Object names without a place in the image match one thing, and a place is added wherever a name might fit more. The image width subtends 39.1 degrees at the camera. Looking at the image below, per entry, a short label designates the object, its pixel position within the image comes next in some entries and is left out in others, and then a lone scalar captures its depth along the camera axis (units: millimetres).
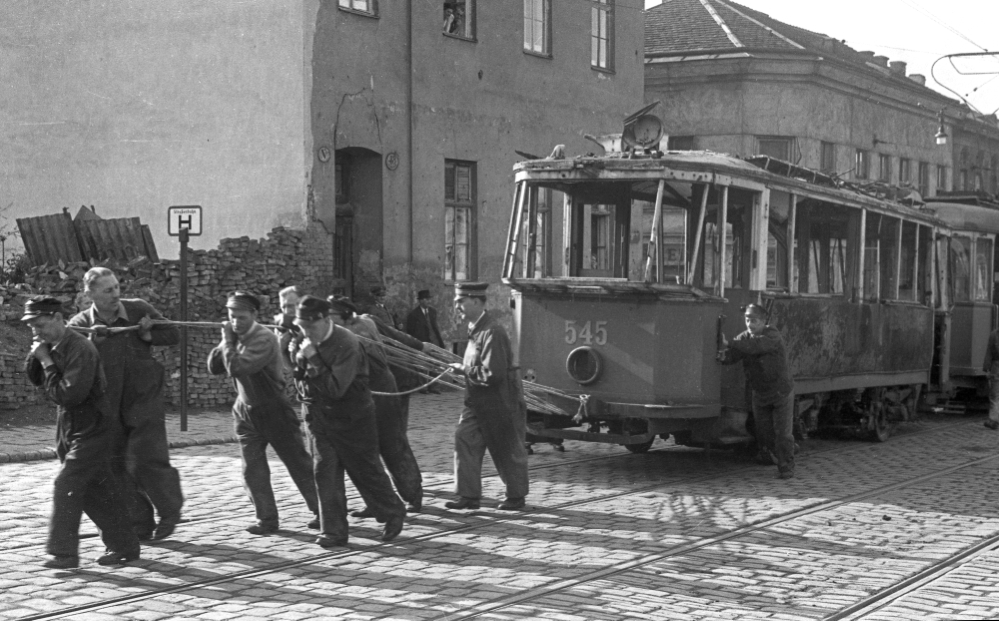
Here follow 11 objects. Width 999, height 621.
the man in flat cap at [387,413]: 10578
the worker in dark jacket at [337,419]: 9250
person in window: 23984
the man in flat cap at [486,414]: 10945
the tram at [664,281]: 12906
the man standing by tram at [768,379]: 13086
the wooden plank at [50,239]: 19391
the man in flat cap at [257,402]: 9633
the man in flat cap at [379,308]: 19406
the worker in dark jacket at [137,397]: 9104
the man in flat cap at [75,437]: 8289
